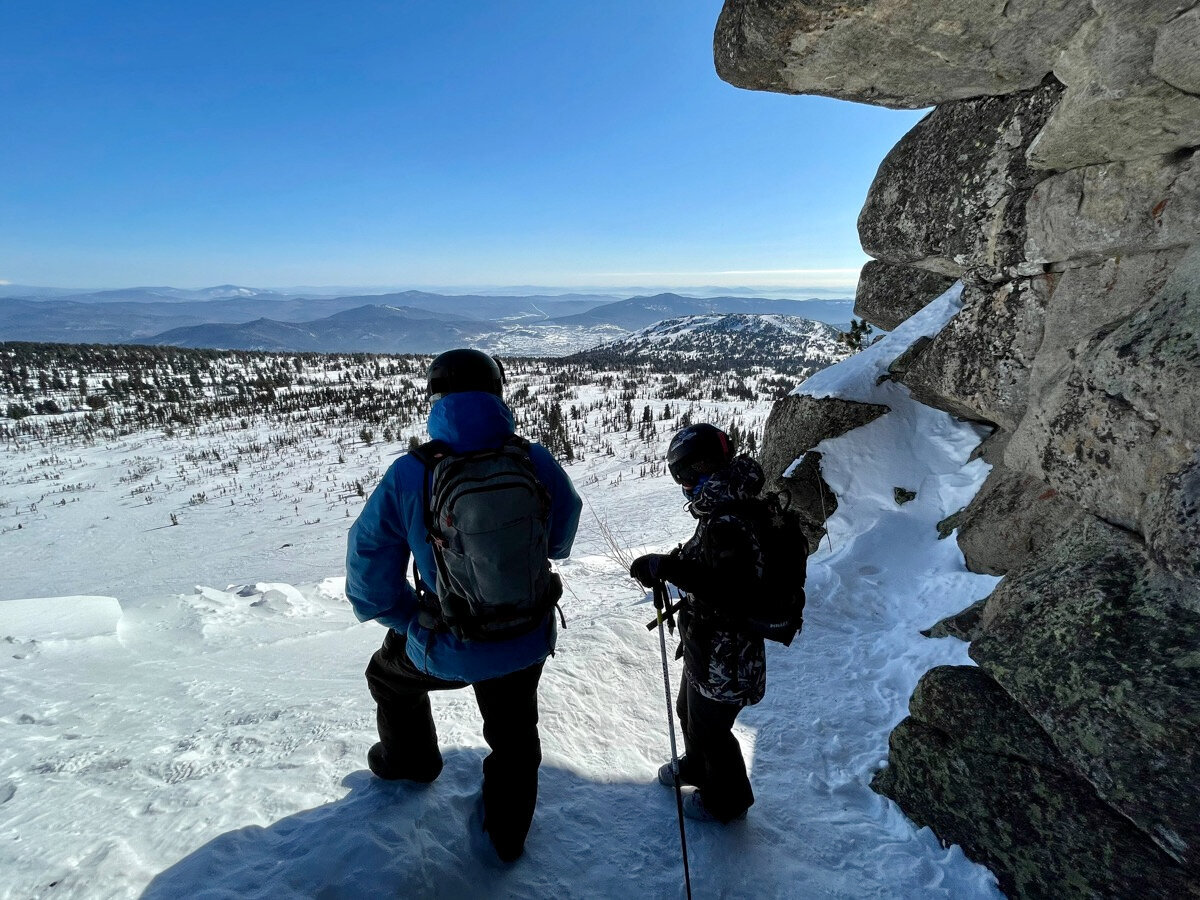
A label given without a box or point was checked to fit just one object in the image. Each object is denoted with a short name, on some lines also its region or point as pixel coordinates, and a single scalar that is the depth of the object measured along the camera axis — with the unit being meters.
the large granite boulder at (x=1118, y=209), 2.69
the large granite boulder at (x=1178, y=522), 1.82
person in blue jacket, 1.95
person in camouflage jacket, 2.12
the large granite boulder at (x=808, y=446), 6.62
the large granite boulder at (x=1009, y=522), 3.84
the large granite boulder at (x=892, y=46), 3.52
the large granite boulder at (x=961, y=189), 4.18
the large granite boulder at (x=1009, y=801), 1.99
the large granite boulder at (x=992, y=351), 4.17
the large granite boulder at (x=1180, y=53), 2.22
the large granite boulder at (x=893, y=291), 7.55
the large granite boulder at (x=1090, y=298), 2.92
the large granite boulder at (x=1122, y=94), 2.45
